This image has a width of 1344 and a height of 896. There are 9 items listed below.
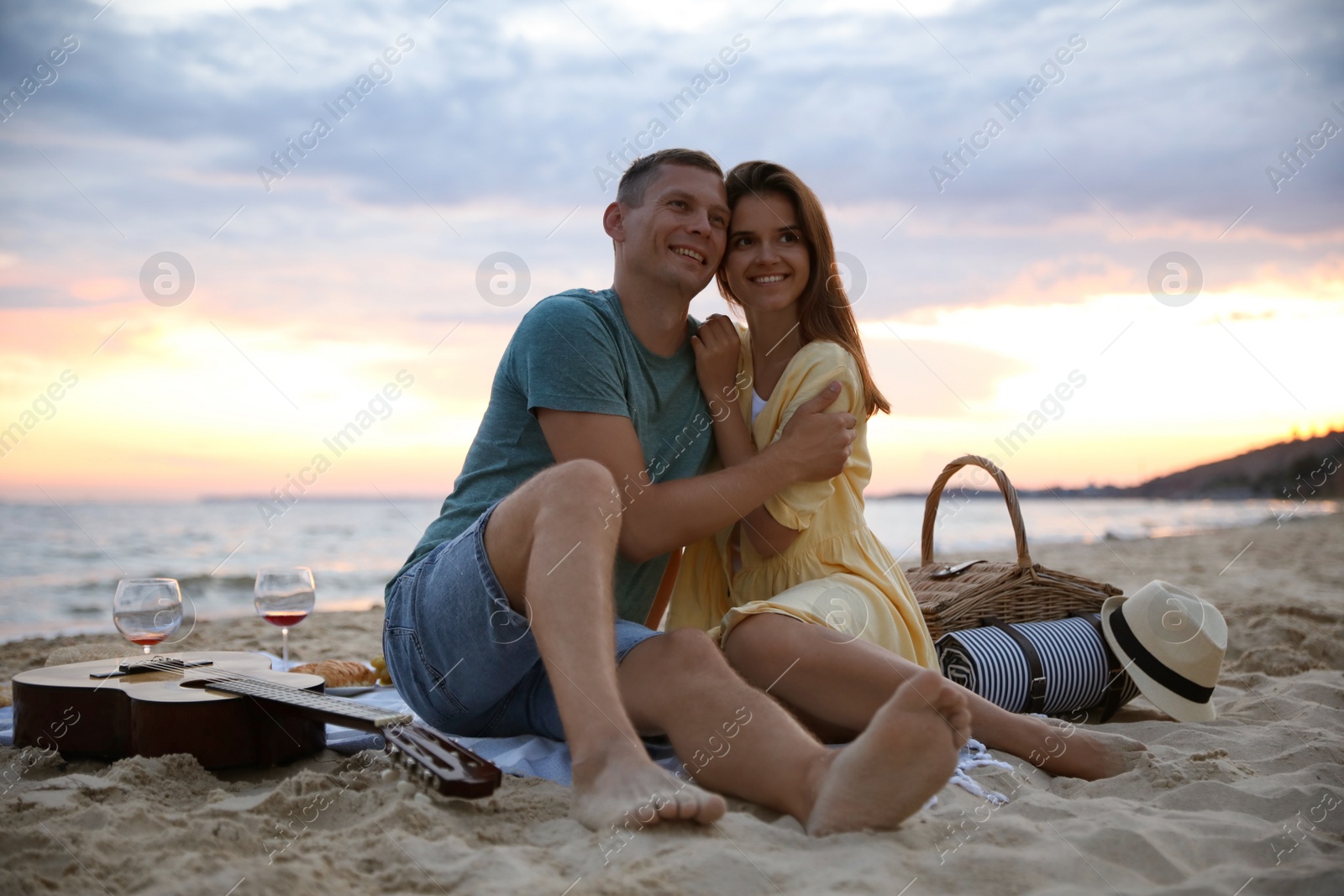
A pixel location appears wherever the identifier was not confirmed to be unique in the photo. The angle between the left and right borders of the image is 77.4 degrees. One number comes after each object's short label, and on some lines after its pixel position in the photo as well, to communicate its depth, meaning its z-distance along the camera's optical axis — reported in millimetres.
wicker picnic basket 3049
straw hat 2686
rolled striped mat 2799
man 1575
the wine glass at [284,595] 2975
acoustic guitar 2104
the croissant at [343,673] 3271
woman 2221
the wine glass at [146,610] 2572
